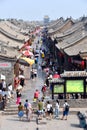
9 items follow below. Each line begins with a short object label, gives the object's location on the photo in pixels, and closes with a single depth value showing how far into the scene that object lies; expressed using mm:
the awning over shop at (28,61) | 44781
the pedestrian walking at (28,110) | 27094
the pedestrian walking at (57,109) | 27655
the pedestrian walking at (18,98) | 30328
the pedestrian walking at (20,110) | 27212
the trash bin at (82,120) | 25077
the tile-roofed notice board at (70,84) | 30000
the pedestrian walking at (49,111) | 27484
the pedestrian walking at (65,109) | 27188
